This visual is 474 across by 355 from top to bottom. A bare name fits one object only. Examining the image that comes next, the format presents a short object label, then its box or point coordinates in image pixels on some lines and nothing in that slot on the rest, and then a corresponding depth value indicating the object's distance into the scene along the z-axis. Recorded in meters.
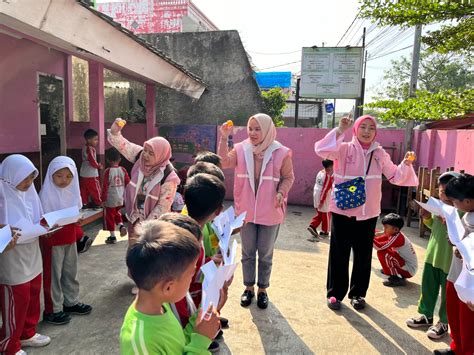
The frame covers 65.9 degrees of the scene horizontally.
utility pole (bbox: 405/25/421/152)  7.73
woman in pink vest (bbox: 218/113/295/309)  3.13
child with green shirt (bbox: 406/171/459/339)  2.73
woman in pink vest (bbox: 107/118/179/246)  3.01
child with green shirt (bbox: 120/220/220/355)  1.21
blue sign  19.34
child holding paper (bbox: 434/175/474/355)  2.31
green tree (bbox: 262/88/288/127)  13.53
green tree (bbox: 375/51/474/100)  23.03
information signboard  9.41
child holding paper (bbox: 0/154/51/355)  2.36
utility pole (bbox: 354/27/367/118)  9.40
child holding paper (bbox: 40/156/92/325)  2.82
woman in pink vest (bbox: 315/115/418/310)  3.08
